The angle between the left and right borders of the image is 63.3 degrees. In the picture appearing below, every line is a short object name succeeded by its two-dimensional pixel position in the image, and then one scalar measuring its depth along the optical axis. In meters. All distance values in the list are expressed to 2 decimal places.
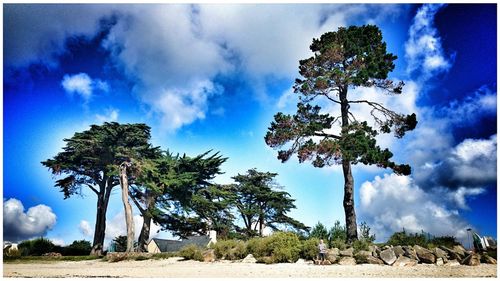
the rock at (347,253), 13.59
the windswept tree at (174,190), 27.41
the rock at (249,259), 14.81
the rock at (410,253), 12.70
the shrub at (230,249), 15.71
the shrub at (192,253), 16.52
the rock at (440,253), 12.75
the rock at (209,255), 15.84
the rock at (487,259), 12.21
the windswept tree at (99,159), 27.86
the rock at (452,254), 12.57
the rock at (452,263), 12.10
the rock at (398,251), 13.04
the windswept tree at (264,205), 34.47
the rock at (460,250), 12.76
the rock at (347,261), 13.02
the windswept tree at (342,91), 17.19
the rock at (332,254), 13.41
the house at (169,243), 33.16
